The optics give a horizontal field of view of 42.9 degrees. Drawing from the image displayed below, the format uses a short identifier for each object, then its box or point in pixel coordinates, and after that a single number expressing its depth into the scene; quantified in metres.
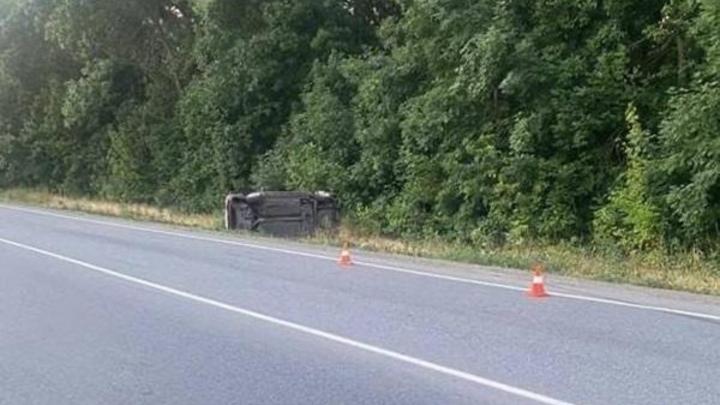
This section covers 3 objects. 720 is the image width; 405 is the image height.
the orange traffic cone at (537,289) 11.02
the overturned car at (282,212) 23.41
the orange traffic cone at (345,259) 14.94
